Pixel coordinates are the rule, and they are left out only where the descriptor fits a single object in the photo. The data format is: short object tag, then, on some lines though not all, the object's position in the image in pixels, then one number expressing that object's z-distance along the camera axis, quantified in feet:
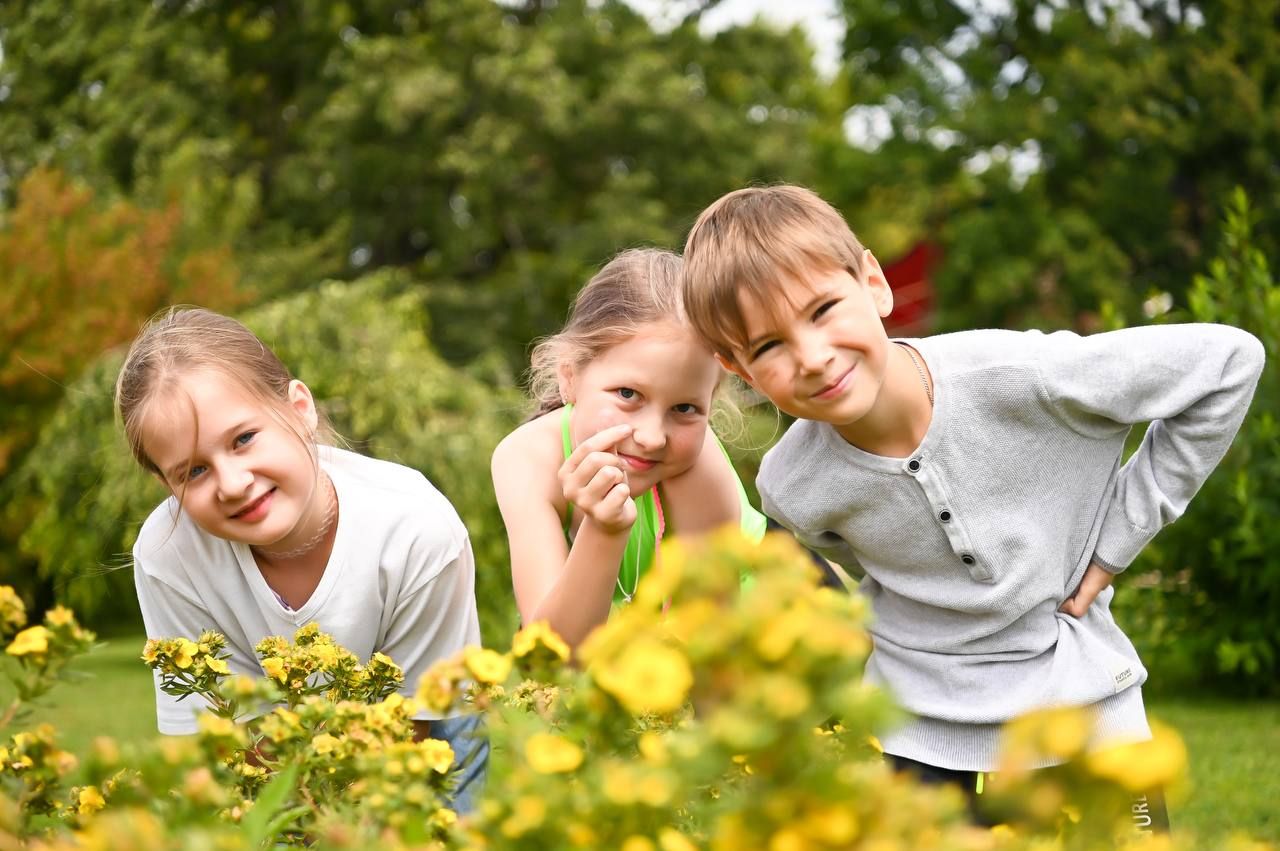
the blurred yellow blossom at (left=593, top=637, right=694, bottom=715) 2.44
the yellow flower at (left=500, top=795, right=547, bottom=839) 2.81
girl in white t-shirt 7.53
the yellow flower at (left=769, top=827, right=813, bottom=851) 2.46
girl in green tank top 7.01
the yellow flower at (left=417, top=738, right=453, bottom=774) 3.83
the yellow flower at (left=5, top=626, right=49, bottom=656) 3.97
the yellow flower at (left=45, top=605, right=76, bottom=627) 4.01
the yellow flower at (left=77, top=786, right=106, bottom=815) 4.28
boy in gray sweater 6.83
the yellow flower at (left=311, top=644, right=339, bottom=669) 5.42
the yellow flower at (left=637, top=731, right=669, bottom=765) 2.72
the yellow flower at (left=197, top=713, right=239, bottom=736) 3.58
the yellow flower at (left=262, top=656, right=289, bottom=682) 5.33
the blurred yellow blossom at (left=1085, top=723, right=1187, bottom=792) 2.25
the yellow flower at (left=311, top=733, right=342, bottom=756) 4.33
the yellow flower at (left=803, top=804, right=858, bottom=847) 2.46
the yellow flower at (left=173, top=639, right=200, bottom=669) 5.24
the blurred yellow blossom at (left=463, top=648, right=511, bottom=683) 3.55
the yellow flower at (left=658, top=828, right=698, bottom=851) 2.89
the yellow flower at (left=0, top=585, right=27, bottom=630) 4.16
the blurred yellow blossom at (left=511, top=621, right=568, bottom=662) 3.59
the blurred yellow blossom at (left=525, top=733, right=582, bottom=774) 2.89
